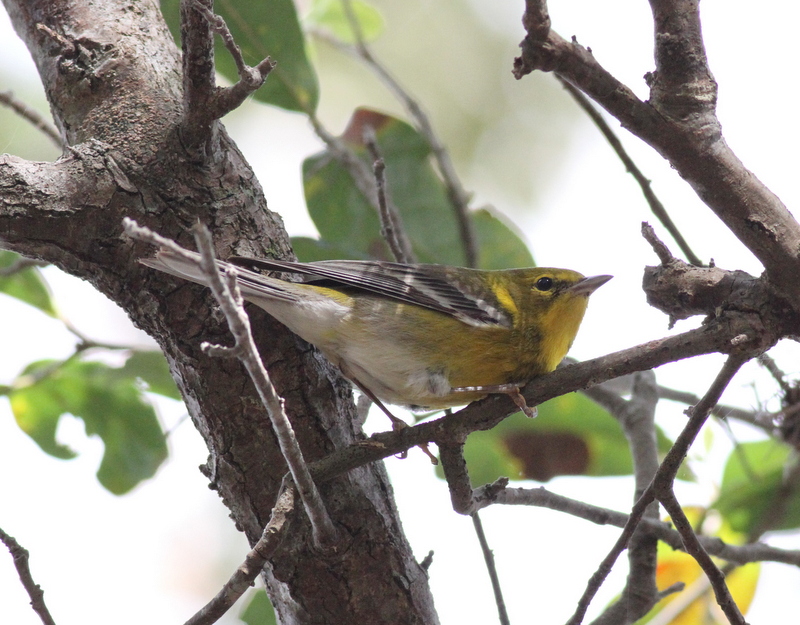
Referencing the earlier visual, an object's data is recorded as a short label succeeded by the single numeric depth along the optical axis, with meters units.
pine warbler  5.96
